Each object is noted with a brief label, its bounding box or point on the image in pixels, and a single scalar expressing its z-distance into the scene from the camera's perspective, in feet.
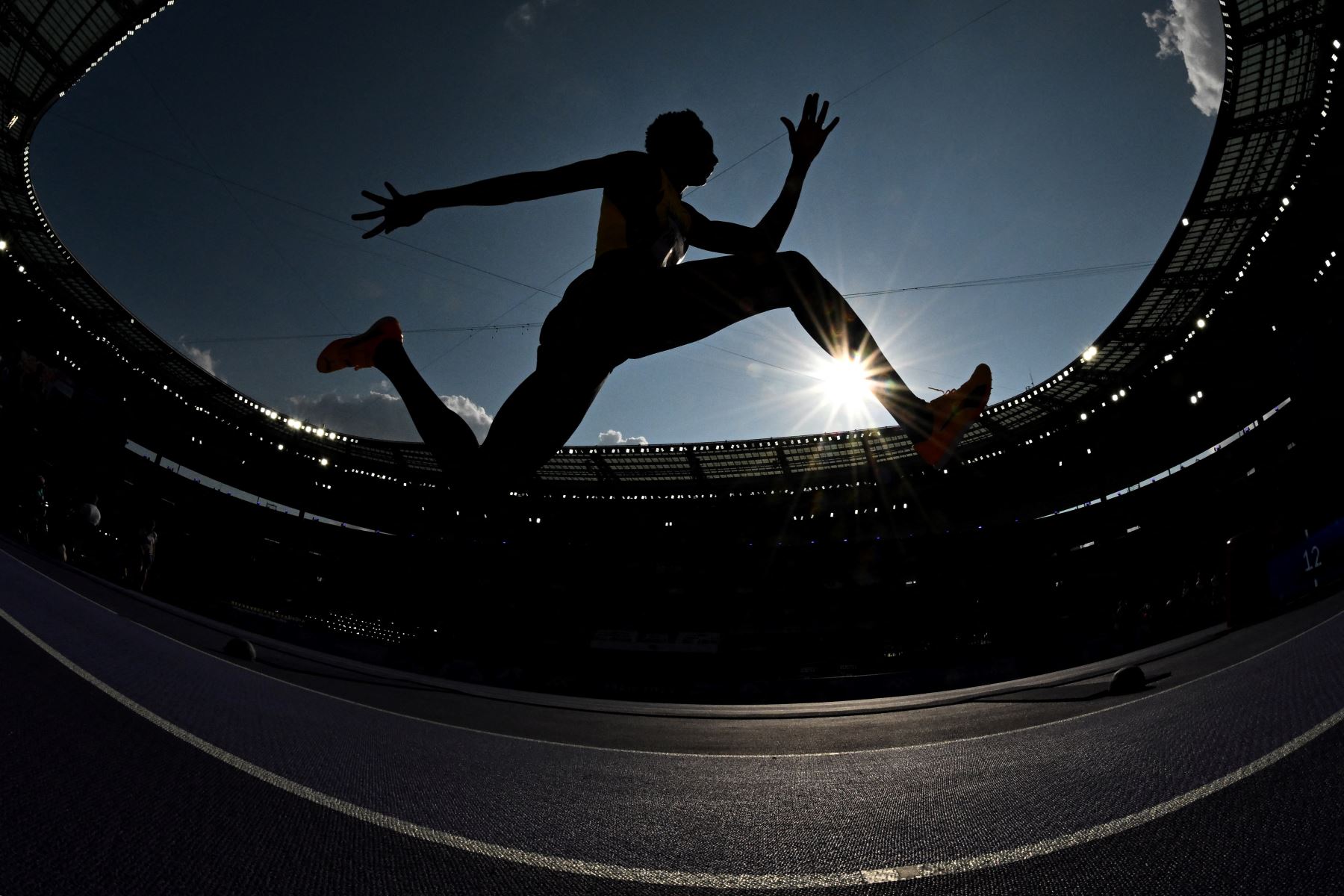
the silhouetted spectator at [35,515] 43.14
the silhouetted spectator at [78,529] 43.50
